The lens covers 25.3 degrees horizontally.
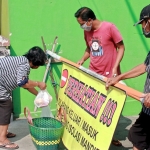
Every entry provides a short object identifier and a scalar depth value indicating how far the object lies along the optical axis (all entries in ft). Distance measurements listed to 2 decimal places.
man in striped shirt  13.53
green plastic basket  13.24
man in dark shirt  10.45
